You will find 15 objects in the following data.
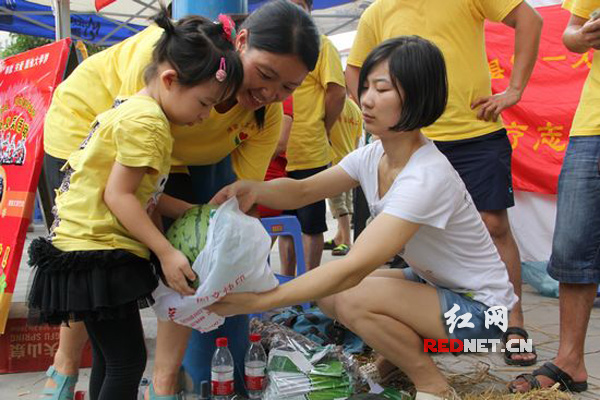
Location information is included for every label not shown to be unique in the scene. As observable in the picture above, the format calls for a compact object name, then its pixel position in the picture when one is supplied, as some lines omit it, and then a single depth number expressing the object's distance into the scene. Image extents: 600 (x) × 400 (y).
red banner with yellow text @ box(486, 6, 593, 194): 4.05
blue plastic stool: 3.20
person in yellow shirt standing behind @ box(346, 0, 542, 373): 2.52
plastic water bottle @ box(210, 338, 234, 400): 2.01
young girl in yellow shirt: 1.55
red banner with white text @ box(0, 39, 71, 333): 2.65
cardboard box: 2.58
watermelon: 1.60
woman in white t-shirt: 1.67
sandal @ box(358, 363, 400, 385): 2.23
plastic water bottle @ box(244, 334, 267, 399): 2.06
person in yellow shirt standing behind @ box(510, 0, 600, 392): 2.13
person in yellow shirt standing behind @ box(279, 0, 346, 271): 3.48
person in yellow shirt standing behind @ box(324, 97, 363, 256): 4.24
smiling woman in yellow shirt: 1.75
